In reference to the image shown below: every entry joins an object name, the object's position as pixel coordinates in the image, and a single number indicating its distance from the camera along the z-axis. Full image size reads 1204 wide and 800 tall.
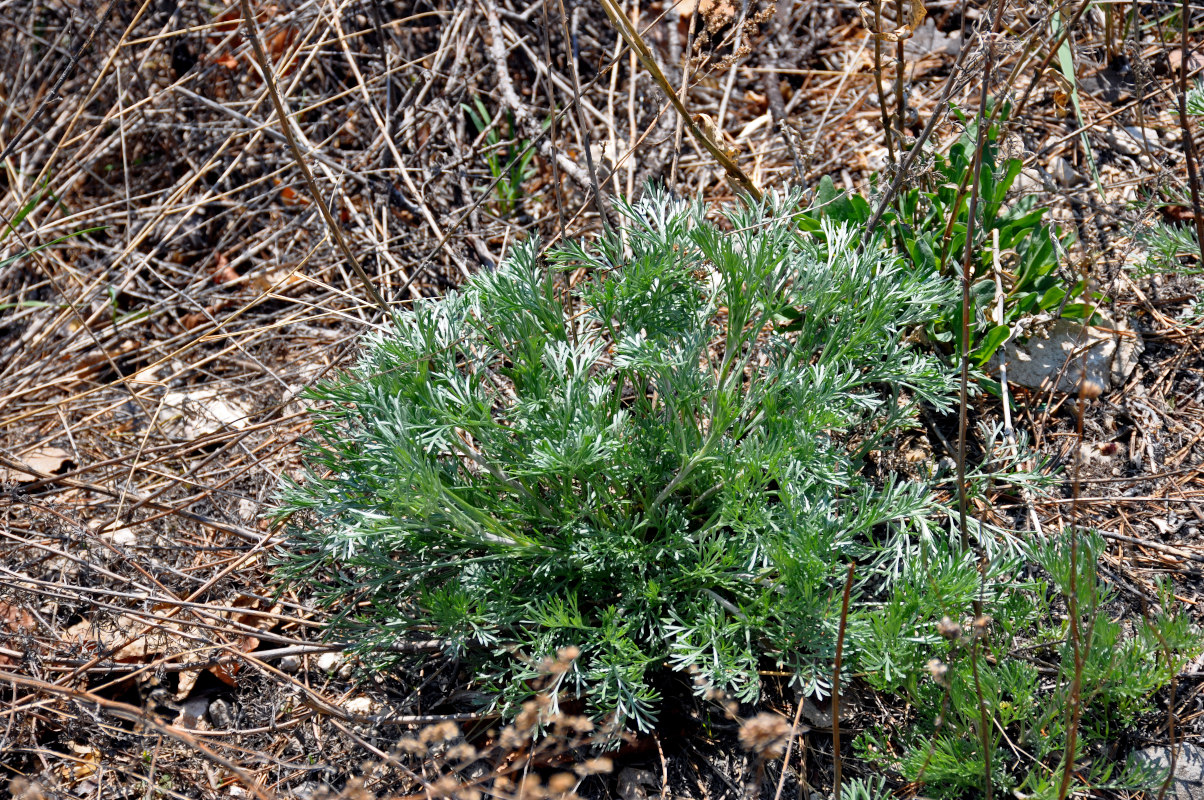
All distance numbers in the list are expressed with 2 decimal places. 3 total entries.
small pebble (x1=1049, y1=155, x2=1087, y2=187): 3.46
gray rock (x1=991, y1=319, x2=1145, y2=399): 2.99
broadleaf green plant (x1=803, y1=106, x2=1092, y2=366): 2.86
